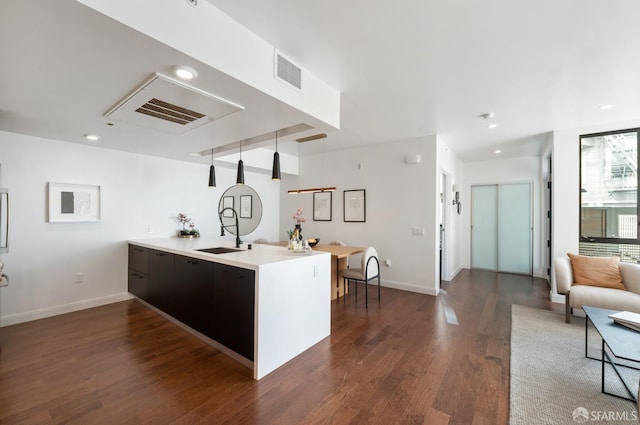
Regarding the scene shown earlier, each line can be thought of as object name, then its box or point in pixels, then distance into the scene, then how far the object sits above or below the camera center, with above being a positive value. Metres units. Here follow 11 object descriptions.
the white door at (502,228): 5.96 -0.31
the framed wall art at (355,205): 5.17 +0.17
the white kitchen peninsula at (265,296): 2.21 -0.78
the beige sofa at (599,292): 2.88 -0.87
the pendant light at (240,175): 3.32 +0.47
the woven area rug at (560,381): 1.76 -1.29
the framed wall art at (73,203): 3.48 +0.13
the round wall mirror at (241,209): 3.75 +0.06
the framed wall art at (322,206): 5.71 +0.16
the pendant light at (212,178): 3.83 +0.49
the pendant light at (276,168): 3.02 +0.50
